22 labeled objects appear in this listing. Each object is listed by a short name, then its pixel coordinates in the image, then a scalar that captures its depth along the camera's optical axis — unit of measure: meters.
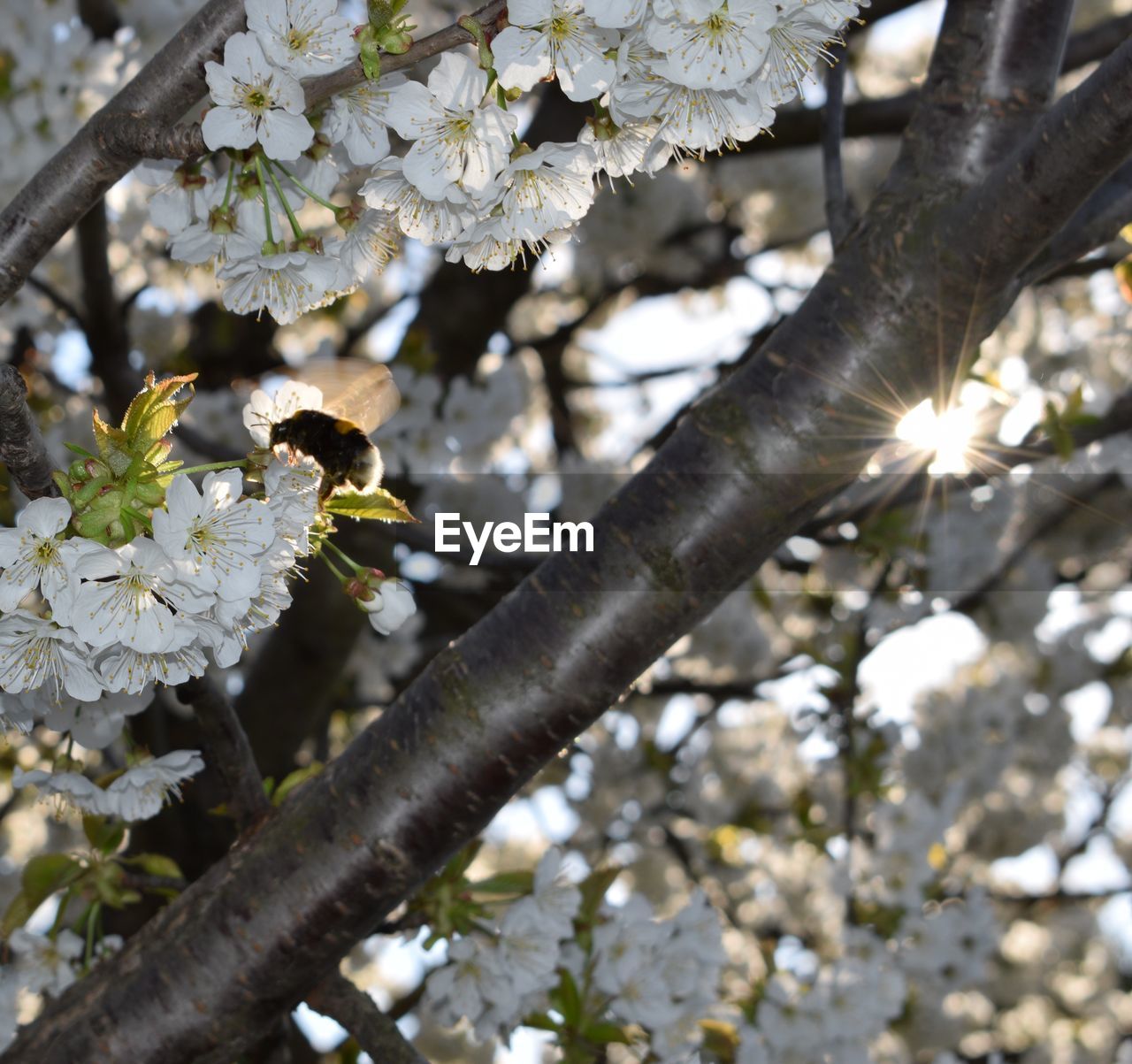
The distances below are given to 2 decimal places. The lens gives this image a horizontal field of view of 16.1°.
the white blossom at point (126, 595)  0.78
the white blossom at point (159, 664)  0.79
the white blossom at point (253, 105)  0.79
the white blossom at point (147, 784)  0.88
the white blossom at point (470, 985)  0.95
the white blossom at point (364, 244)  0.84
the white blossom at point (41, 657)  0.79
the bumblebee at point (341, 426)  0.83
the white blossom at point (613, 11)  0.76
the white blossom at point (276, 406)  0.84
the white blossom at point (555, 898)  0.96
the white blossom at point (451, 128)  0.79
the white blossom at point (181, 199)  0.84
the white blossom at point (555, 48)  0.77
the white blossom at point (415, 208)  0.82
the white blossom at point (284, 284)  0.83
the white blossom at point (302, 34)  0.78
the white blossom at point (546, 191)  0.81
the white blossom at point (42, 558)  0.77
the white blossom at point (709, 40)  0.77
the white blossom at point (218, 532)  0.78
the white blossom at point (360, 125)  0.82
